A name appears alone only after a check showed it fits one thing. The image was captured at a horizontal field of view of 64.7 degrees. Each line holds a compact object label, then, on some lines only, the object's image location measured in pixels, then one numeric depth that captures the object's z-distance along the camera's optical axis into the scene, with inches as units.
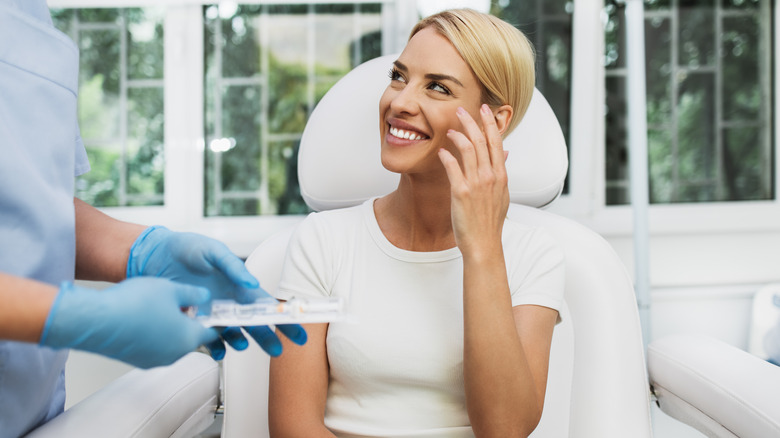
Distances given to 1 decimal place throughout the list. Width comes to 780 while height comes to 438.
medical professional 21.8
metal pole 57.2
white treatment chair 40.1
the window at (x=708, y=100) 91.5
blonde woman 35.4
